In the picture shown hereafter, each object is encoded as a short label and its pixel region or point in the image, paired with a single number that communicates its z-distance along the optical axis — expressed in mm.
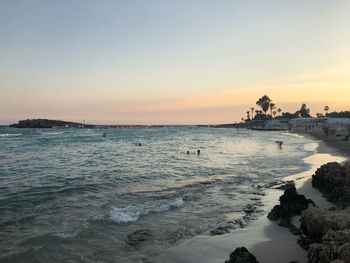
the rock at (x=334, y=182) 14860
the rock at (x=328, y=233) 7492
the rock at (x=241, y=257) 8922
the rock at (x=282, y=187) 20547
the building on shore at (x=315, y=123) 115944
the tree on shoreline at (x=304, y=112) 197500
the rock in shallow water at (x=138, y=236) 12195
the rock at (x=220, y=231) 12828
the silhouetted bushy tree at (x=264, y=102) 196000
